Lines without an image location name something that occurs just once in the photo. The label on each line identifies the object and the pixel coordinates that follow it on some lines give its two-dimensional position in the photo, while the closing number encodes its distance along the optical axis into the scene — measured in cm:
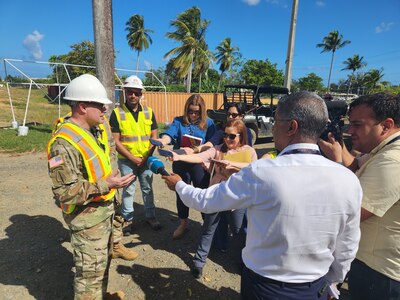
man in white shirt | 109
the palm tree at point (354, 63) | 5103
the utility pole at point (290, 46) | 1010
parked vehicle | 901
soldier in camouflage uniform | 178
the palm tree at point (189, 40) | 2573
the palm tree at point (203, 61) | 2706
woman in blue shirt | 315
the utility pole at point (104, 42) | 468
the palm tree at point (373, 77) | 5260
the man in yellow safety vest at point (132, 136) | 325
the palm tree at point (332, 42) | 4659
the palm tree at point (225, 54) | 3566
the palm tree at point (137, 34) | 3934
